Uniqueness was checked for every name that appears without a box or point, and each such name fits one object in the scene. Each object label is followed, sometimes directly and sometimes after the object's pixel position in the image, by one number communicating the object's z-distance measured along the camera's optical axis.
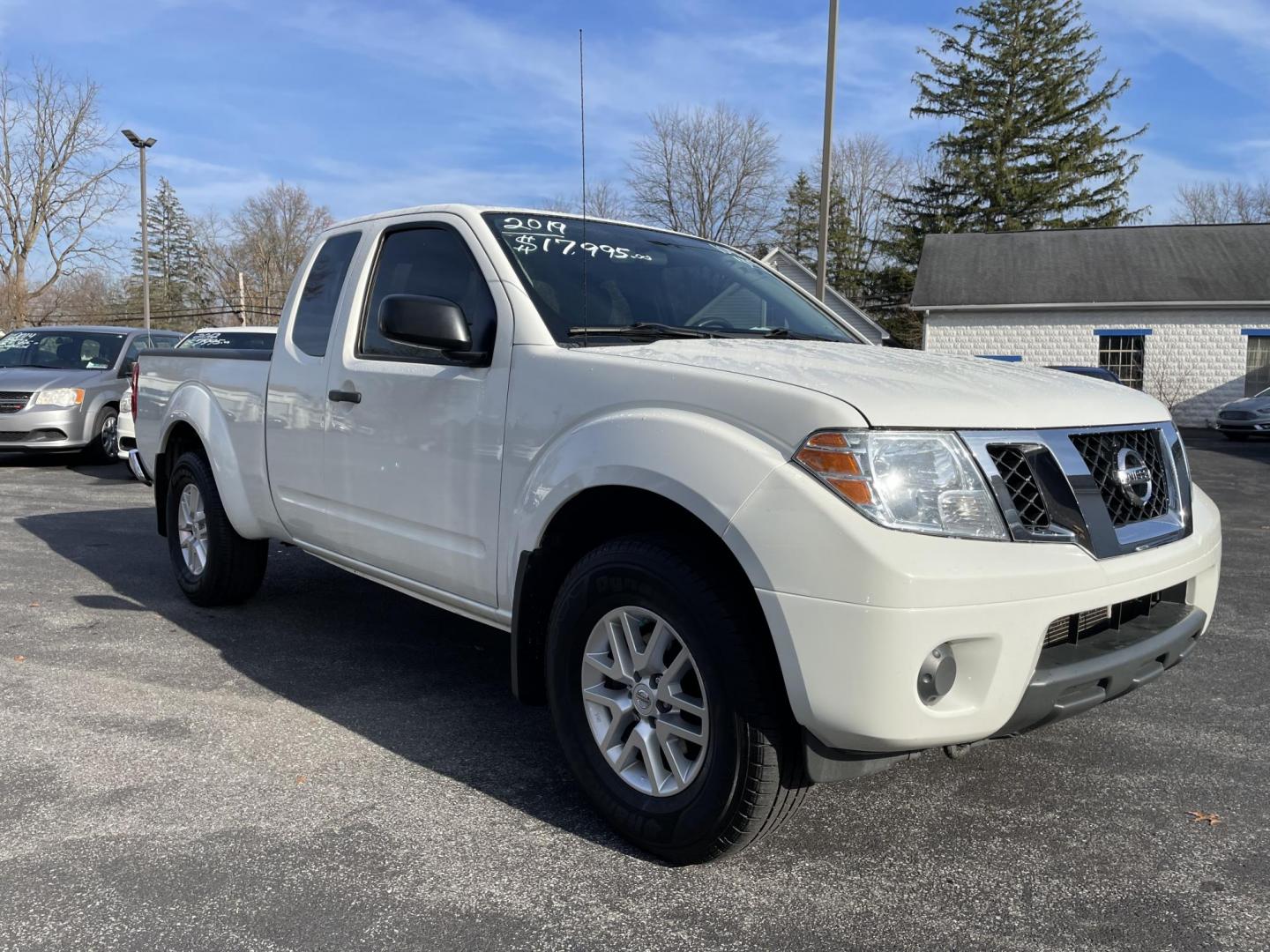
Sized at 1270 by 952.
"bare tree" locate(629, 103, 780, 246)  47.25
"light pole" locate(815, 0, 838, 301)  13.98
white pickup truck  2.44
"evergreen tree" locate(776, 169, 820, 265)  52.53
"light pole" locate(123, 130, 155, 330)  31.38
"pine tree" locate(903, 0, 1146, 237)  40.66
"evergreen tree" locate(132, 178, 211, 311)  64.62
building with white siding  25.12
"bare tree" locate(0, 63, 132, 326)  40.81
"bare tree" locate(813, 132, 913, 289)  50.31
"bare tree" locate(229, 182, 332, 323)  58.56
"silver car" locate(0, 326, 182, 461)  12.23
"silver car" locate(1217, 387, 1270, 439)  19.58
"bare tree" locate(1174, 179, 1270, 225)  58.41
